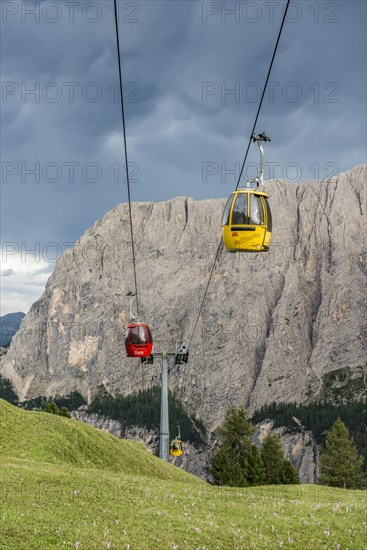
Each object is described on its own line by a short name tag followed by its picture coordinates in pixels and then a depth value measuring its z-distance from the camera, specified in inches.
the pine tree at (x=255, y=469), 2765.7
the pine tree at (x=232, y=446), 3078.2
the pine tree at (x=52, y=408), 2475.4
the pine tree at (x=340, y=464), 3137.3
